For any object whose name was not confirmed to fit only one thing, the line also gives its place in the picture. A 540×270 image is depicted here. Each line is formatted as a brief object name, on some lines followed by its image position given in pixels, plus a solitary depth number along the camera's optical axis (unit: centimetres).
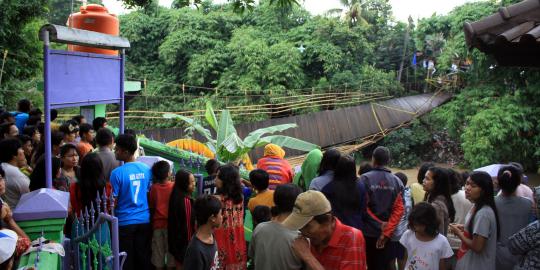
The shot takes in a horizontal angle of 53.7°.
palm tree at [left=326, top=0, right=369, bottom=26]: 2289
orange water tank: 641
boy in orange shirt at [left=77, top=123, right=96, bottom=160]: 523
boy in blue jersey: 377
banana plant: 780
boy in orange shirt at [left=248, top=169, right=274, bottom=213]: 382
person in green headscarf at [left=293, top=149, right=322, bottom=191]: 473
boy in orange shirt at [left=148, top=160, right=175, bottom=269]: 389
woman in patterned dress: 365
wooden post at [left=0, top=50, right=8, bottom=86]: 930
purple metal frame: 364
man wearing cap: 228
